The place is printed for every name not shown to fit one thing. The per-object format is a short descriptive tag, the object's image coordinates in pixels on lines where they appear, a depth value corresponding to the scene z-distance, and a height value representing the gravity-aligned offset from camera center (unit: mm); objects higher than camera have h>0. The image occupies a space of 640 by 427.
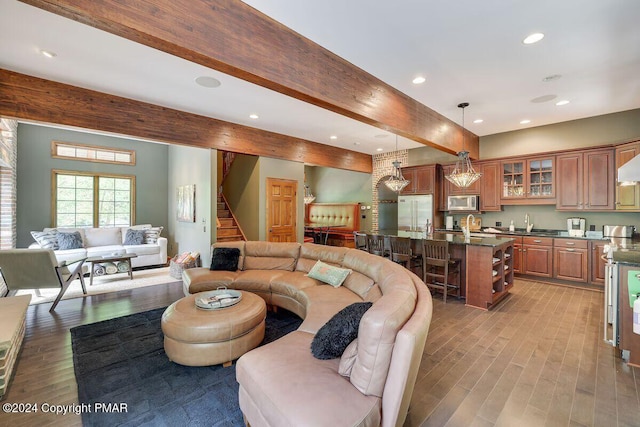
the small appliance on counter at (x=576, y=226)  5324 -228
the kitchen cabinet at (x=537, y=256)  5312 -818
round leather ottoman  2439 -1089
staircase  6676 -368
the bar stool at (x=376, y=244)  5016 -573
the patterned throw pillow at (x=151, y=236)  6848 -587
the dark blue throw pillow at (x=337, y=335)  1742 -781
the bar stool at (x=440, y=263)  4273 -777
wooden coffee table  5062 -871
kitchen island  3998 -818
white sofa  6137 -805
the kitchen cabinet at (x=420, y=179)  6914 +889
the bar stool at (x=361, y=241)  5304 -535
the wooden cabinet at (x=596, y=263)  4795 -839
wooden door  6395 +72
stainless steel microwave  6449 +253
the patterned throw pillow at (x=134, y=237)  6656 -601
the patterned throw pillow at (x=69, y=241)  5984 -628
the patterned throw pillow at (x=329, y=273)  3468 -781
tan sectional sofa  1384 -931
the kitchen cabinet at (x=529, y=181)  5598 +705
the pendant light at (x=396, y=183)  6098 +668
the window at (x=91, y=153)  6613 +1488
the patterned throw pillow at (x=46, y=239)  5860 -577
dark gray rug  1945 -1418
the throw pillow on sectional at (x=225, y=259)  4273 -718
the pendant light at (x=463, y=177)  4816 +664
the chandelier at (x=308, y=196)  10312 +638
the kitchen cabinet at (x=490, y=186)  6211 +623
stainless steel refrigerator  6965 +40
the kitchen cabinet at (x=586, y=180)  4930 +632
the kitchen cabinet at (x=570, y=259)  4961 -823
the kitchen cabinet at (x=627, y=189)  4445 +420
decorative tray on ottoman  2756 -898
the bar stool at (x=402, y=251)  4641 -635
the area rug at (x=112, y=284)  4602 -1360
